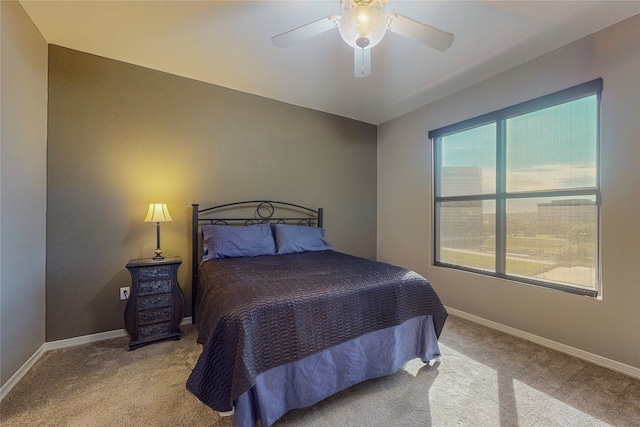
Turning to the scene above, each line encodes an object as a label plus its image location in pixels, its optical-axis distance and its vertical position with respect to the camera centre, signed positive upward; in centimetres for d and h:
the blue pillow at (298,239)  300 -31
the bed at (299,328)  133 -68
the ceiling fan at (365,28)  150 +113
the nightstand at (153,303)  229 -81
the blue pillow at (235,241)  267 -30
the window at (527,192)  225 +23
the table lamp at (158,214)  244 -2
